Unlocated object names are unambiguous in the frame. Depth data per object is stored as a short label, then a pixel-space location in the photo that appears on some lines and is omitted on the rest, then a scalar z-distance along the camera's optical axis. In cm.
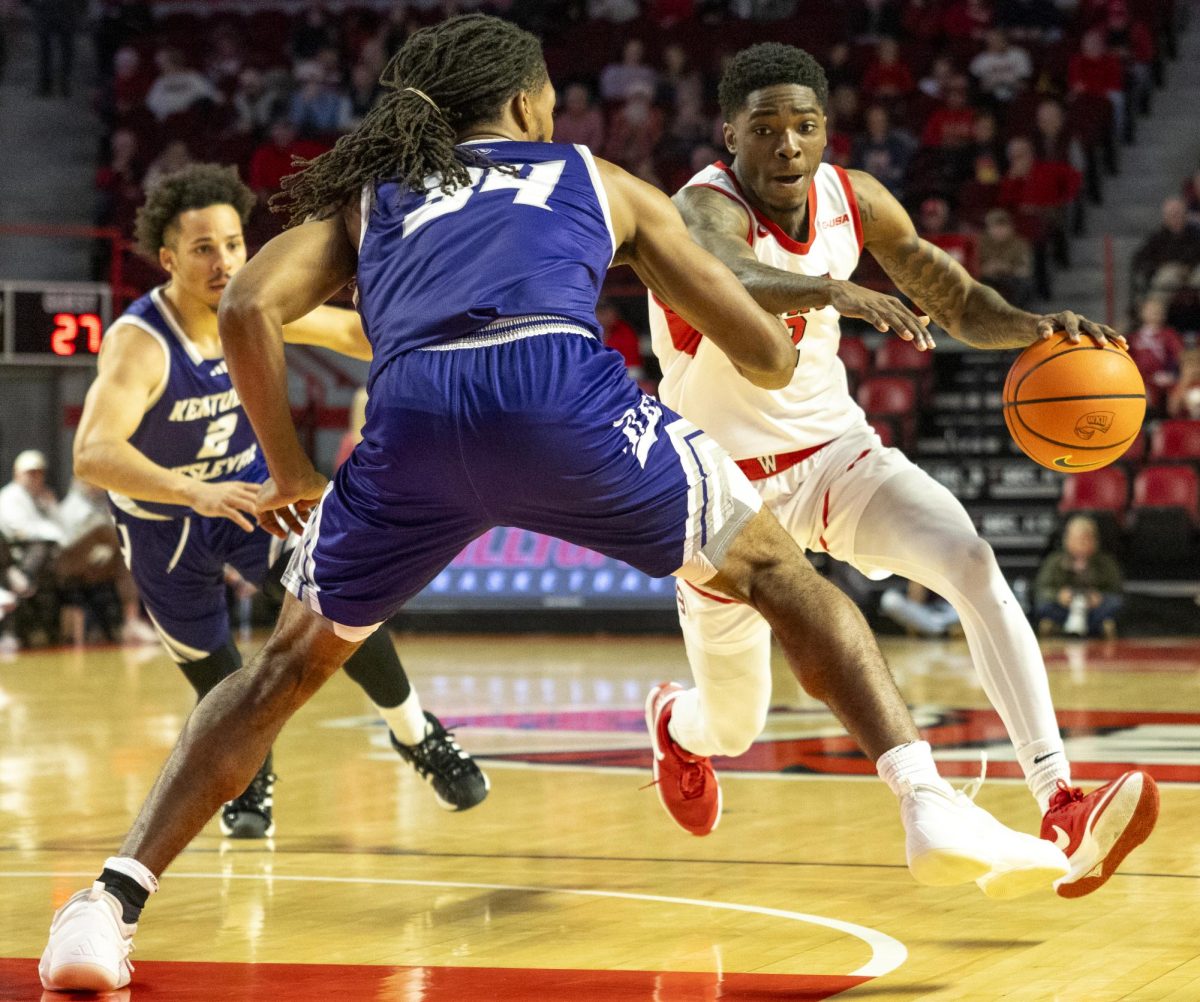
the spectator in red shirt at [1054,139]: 1639
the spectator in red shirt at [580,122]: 1759
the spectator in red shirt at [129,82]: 2012
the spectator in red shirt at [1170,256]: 1494
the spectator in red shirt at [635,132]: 1723
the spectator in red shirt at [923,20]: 1786
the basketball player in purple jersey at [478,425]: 340
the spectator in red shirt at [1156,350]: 1430
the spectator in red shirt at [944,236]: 1512
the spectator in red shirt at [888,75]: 1736
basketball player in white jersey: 420
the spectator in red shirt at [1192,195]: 1552
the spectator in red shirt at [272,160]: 1786
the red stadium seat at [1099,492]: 1392
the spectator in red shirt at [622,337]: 1516
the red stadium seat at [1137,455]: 1410
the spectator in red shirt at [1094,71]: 1706
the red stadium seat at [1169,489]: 1357
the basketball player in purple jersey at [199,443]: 552
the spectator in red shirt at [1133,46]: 1744
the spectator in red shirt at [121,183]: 1831
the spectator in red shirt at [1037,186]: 1614
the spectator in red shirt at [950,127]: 1669
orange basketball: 441
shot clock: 1385
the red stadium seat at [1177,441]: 1376
